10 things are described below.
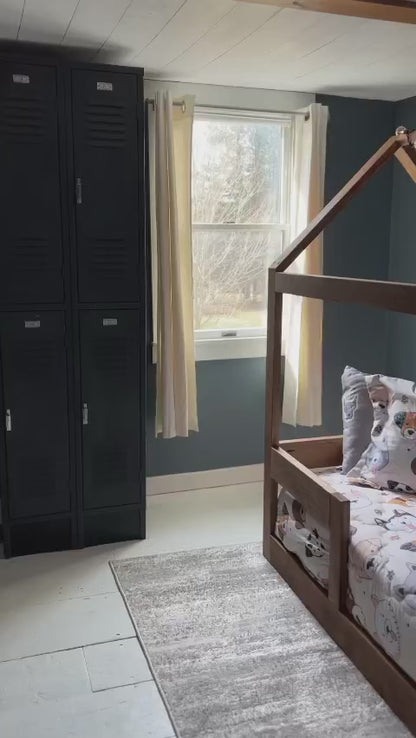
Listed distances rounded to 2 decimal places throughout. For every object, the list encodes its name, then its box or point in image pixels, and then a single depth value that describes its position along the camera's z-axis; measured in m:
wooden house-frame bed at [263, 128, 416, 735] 1.99
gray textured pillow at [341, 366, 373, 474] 2.79
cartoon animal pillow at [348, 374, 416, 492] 2.61
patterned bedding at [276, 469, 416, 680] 1.93
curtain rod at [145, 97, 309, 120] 3.17
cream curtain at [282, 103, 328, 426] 3.47
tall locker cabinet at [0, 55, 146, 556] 2.69
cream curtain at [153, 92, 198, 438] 3.18
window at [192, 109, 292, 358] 3.49
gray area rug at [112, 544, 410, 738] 1.95
